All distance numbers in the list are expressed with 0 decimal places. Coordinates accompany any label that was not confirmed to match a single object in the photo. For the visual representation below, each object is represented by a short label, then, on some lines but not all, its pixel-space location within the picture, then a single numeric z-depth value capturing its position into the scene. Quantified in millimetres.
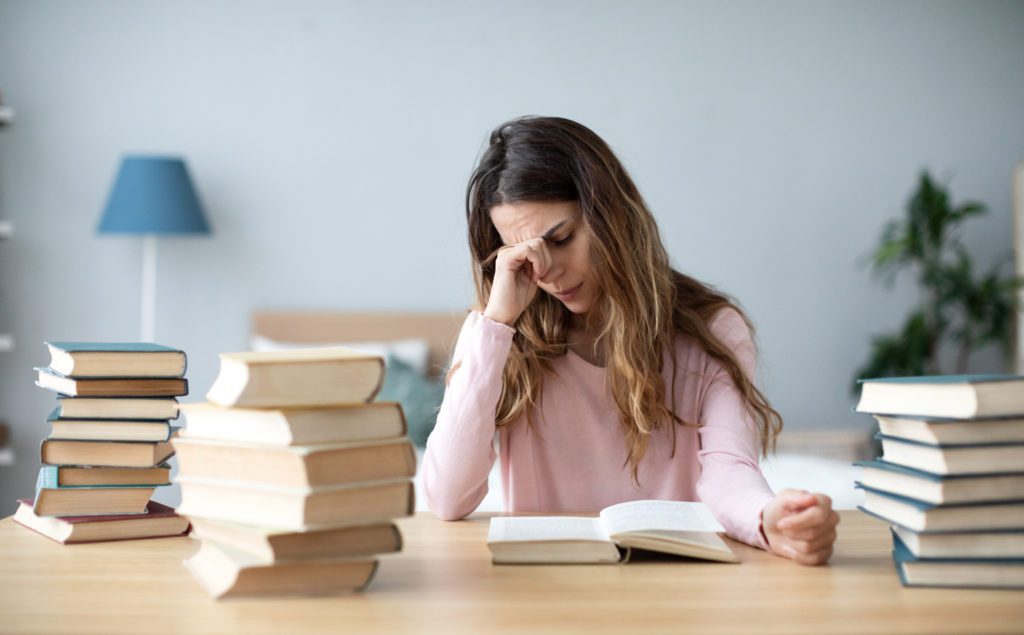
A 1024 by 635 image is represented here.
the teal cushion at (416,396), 3273
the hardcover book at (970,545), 989
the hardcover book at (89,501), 1203
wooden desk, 879
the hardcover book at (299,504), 907
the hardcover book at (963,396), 957
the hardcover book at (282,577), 940
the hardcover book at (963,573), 987
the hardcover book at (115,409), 1203
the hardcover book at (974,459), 969
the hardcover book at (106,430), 1206
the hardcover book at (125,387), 1194
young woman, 1470
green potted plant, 3604
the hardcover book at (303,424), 921
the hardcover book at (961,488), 976
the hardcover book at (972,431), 970
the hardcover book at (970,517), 986
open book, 1101
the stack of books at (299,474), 917
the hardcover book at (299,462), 908
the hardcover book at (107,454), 1210
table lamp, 3529
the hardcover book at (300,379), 920
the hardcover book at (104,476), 1209
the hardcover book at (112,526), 1185
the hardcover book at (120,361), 1187
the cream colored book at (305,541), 924
